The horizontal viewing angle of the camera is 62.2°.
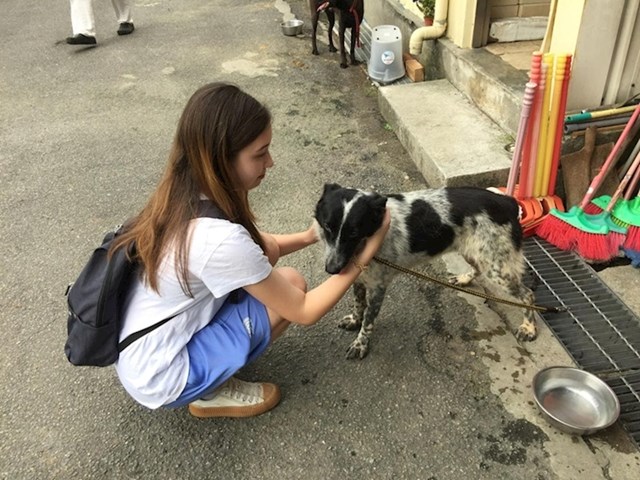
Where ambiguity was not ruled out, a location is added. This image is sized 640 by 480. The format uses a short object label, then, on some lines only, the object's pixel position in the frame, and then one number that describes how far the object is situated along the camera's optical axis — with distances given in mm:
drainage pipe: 5004
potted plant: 5227
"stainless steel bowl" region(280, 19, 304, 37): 7559
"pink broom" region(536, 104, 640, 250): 3326
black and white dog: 2705
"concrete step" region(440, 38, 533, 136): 4047
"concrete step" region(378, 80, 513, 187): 3846
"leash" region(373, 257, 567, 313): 2641
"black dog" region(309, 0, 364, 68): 6078
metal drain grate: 2590
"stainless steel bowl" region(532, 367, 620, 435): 2340
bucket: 5512
